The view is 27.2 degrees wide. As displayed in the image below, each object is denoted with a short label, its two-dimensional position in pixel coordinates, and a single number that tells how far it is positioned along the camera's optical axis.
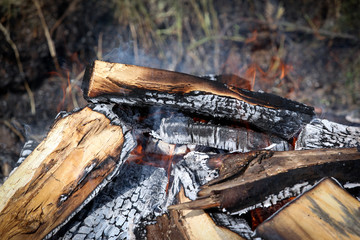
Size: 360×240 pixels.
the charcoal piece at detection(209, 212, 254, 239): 0.97
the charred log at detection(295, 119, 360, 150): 1.03
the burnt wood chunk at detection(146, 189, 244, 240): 0.97
